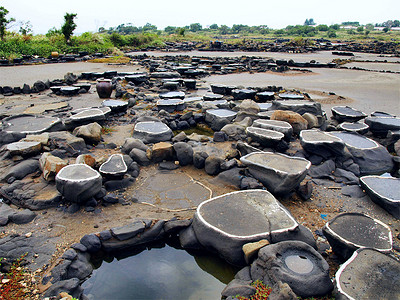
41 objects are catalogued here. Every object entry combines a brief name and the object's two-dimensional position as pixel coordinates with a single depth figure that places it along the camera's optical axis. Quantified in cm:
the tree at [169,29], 8642
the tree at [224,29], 7881
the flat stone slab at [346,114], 805
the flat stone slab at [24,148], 561
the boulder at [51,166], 492
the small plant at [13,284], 304
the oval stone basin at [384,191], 457
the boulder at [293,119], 727
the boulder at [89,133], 664
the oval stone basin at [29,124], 683
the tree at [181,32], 5147
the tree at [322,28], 7065
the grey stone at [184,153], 601
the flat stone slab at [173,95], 1037
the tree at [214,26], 9781
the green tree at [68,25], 2794
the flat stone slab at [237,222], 362
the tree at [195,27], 9119
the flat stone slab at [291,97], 1015
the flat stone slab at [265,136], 629
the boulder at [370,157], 614
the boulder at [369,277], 280
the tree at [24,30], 3156
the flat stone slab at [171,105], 934
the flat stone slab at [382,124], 717
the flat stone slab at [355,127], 723
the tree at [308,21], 12097
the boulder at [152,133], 691
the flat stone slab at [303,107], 822
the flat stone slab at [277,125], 669
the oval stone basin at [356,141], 649
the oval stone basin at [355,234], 360
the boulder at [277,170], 475
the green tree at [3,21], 2483
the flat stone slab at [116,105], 895
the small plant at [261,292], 295
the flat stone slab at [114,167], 509
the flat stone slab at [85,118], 735
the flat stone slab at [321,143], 599
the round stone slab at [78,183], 432
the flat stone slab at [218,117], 813
